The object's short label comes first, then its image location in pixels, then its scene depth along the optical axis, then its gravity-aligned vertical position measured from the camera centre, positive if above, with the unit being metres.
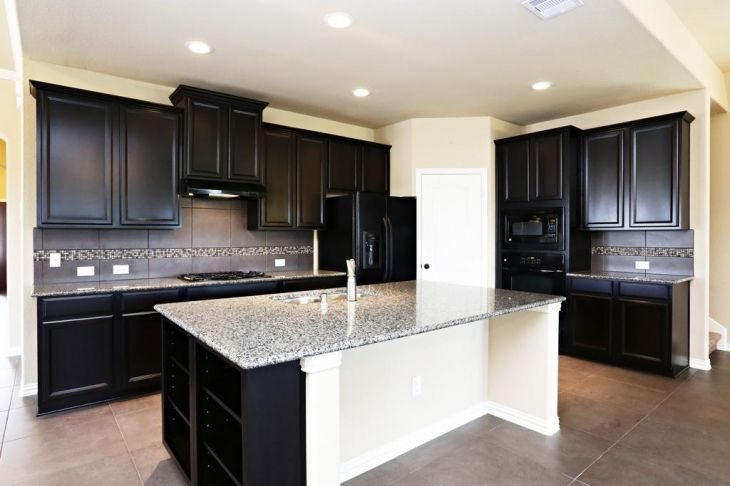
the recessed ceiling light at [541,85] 3.94 +1.41
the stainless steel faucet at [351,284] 2.53 -0.25
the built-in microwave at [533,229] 4.52 +0.11
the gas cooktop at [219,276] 3.80 -0.31
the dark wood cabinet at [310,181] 4.57 +0.64
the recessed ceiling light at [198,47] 3.05 +1.38
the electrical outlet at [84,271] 3.60 -0.24
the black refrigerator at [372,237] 4.55 +0.04
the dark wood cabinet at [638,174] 4.02 +0.62
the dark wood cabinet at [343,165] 4.80 +0.84
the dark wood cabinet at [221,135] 3.74 +0.95
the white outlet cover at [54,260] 3.49 -0.14
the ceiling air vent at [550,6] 2.54 +1.38
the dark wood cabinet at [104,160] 3.22 +0.65
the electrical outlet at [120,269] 3.76 -0.24
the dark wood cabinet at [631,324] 3.86 -0.79
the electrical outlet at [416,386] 2.58 -0.87
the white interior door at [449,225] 5.06 +0.18
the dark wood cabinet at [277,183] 4.32 +0.58
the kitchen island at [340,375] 1.52 -0.65
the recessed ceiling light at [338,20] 2.70 +1.39
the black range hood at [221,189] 3.71 +0.46
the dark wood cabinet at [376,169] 5.11 +0.85
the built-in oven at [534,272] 4.53 -0.35
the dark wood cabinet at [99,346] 3.05 -0.76
